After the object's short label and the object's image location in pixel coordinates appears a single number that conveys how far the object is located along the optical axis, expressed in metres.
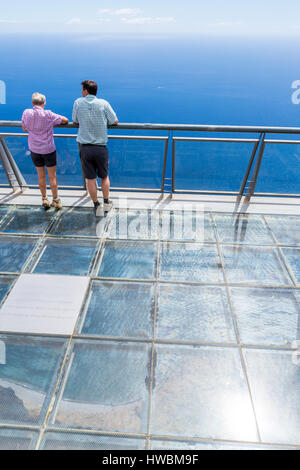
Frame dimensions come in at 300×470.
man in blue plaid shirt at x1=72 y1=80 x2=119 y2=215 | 3.94
